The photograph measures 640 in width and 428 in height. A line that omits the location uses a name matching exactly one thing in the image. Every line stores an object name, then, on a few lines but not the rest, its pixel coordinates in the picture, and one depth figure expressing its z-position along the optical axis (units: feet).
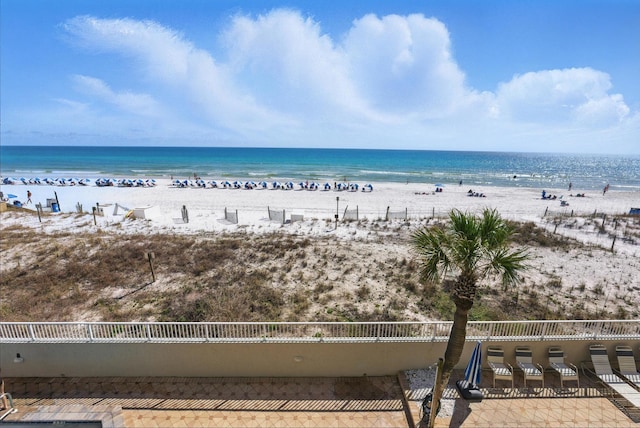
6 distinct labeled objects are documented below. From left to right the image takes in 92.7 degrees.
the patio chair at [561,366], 22.02
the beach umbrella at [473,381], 20.39
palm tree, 17.15
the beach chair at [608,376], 20.58
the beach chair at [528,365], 22.00
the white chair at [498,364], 22.00
